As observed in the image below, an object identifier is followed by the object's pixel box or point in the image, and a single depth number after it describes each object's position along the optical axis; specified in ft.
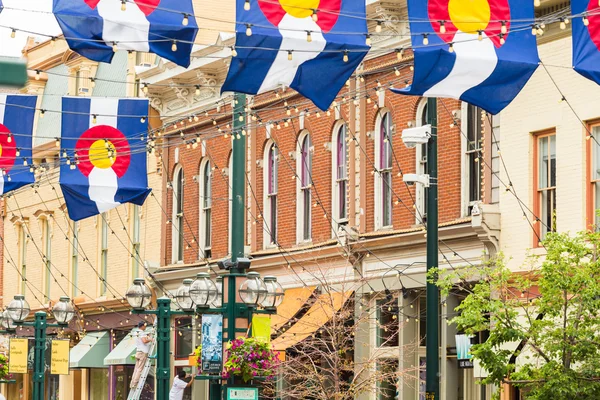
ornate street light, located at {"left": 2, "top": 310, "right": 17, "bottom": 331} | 110.52
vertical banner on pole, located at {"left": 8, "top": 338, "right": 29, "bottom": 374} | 110.11
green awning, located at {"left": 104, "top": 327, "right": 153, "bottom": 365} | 129.39
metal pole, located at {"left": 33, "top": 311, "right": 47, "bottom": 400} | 106.52
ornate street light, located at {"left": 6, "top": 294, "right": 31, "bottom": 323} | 108.58
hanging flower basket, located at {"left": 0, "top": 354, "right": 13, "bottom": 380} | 116.72
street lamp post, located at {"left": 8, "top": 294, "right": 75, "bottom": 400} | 103.40
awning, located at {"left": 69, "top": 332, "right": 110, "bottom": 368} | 138.62
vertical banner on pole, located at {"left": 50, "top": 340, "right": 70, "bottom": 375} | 107.45
